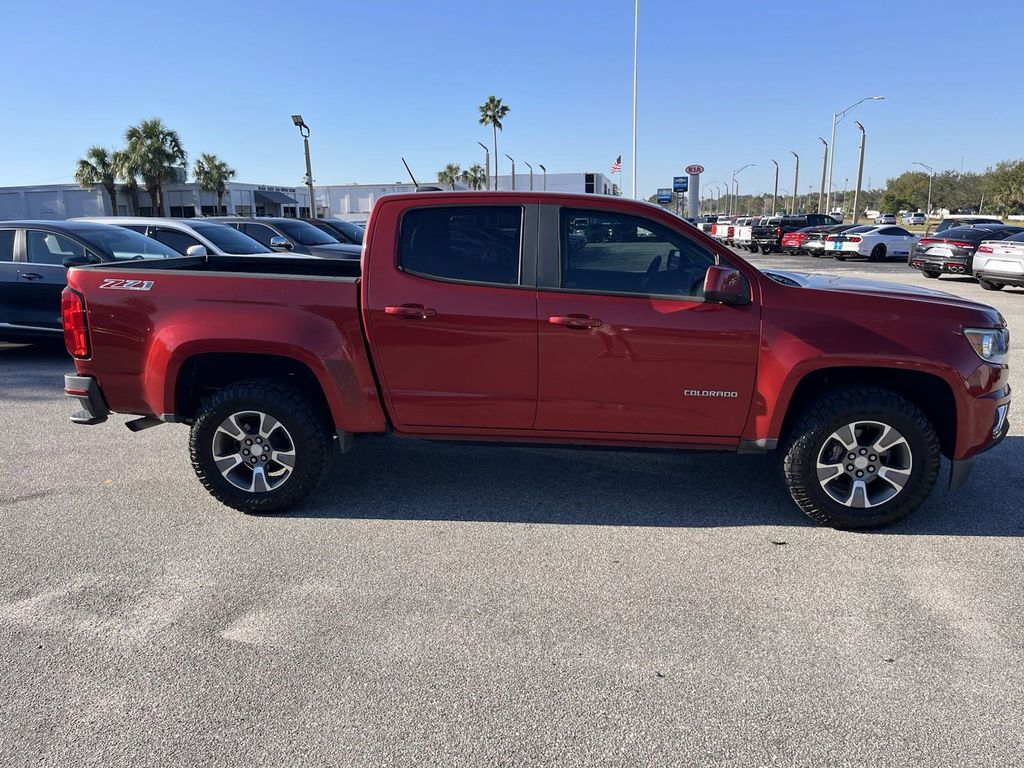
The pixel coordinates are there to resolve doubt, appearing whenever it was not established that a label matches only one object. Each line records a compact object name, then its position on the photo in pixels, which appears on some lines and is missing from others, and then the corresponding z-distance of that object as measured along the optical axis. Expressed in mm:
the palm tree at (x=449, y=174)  81294
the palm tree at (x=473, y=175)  83438
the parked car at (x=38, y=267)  8586
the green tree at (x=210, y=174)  57562
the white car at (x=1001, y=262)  15195
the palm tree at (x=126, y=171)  49981
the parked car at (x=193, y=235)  11219
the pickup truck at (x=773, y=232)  32625
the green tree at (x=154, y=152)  49656
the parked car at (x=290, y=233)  14680
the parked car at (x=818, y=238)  28719
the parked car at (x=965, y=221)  25125
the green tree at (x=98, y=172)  50469
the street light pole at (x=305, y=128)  23516
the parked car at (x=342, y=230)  17453
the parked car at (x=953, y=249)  18297
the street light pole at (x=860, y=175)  44806
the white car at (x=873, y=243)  27047
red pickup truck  3949
